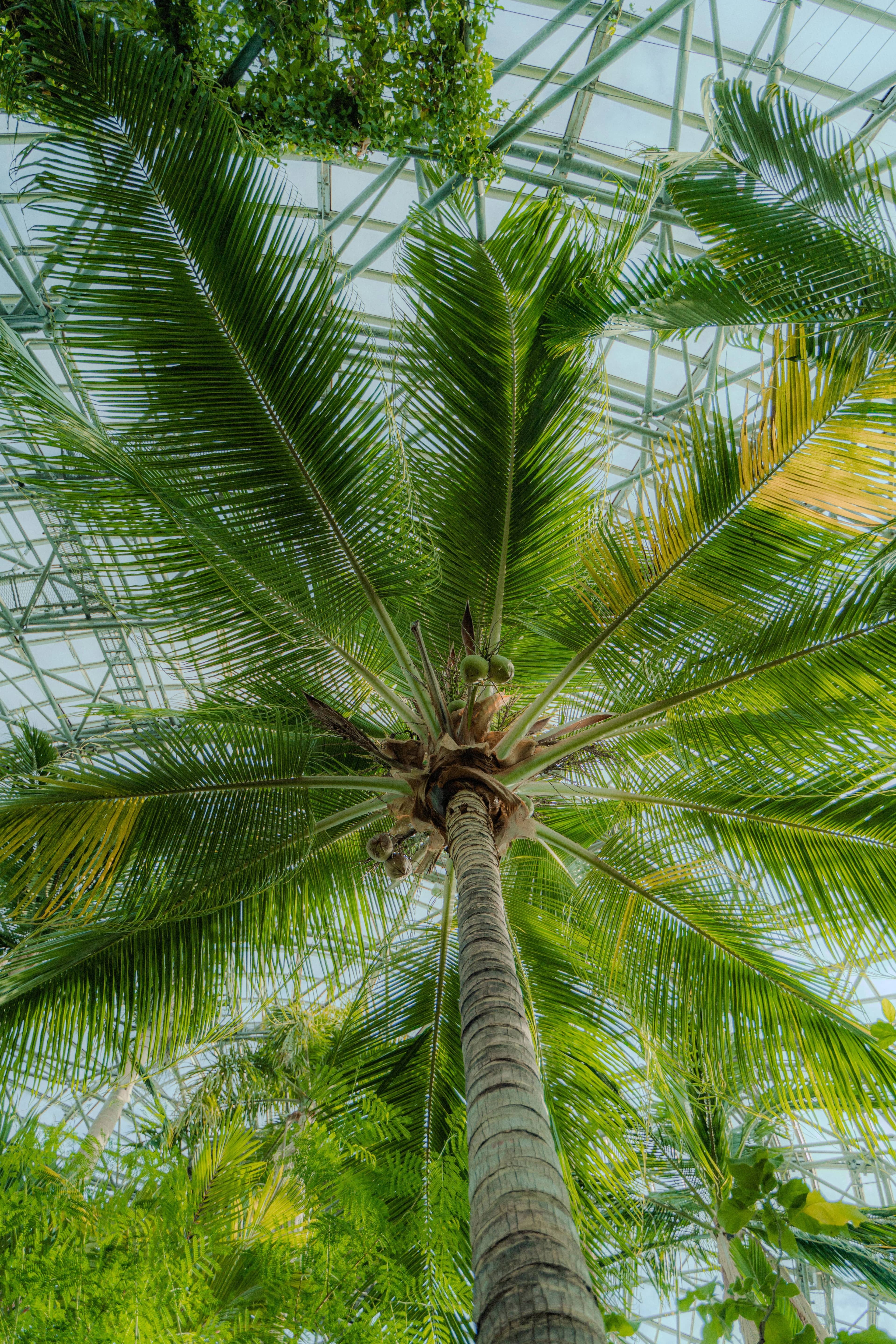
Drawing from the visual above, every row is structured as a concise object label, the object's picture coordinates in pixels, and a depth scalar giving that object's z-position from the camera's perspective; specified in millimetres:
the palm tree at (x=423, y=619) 3146
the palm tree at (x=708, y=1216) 1622
